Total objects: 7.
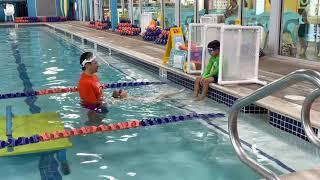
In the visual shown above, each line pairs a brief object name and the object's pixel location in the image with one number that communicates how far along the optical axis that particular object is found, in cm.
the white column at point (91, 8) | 2624
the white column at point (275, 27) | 865
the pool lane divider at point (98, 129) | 414
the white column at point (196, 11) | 1245
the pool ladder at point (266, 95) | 166
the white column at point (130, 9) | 1825
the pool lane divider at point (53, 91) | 650
